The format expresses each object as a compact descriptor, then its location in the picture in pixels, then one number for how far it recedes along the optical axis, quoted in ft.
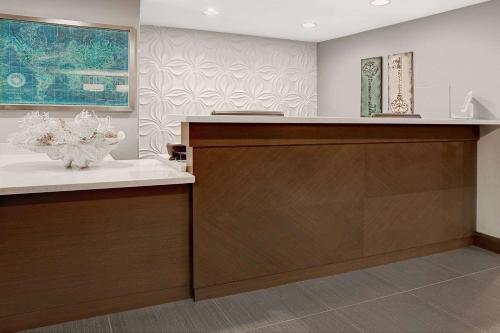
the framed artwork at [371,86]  18.98
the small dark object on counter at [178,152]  8.34
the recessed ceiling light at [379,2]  14.64
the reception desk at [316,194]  7.34
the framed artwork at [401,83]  17.52
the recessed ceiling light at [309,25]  18.40
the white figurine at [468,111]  12.69
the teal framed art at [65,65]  12.70
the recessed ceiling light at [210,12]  16.17
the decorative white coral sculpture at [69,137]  7.38
